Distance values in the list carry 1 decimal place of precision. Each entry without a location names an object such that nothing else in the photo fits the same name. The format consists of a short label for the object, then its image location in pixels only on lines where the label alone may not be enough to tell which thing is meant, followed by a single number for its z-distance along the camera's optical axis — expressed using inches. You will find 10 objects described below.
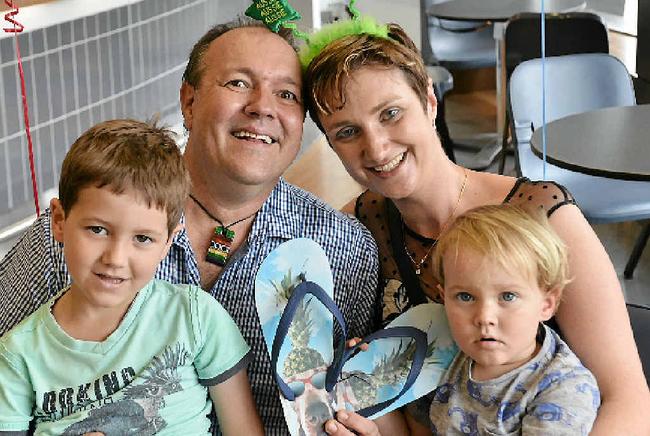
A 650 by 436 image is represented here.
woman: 72.1
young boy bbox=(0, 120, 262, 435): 64.6
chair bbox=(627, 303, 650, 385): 86.3
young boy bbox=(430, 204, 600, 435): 66.3
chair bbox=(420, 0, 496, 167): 251.4
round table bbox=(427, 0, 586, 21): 234.1
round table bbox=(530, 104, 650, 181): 132.1
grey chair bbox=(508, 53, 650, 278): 169.3
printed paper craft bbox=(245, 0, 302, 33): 83.9
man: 78.7
